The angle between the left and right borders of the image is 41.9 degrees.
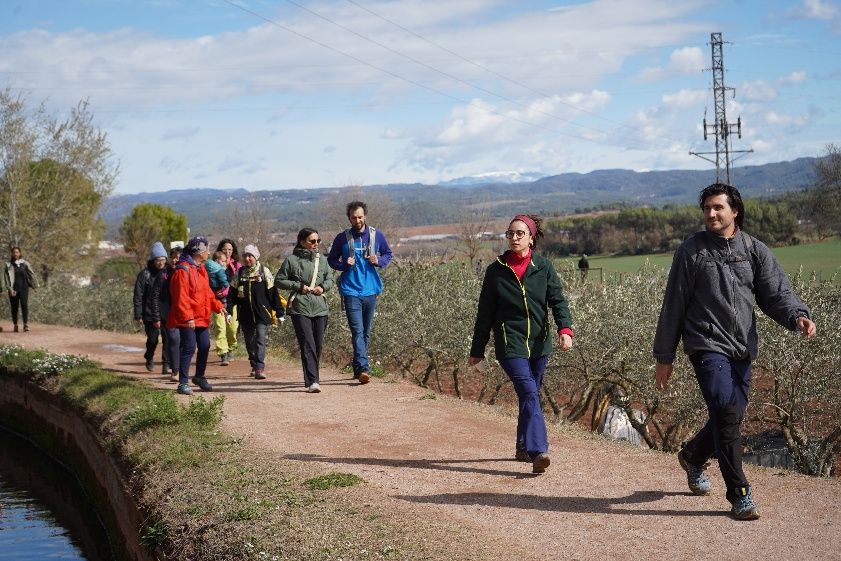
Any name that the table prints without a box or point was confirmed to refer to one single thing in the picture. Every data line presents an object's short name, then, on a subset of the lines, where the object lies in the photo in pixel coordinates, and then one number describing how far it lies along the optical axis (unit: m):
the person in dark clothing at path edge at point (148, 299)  15.76
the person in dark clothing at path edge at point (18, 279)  24.36
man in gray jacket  6.81
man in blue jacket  13.05
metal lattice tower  55.22
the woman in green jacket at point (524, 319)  8.36
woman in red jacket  13.14
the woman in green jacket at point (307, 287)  12.93
